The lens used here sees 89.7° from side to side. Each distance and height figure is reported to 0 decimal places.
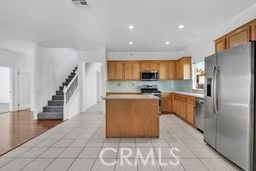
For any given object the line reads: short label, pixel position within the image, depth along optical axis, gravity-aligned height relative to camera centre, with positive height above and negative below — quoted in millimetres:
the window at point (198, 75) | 4232 +324
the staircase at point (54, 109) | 4623 -880
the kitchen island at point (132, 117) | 3011 -746
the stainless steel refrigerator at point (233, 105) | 1731 -310
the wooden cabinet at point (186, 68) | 4815 +636
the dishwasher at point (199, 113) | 3093 -707
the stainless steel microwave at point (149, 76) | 5372 +383
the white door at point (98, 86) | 8544 -40
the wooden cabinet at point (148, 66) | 5442 +810
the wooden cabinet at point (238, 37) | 2156 +910
